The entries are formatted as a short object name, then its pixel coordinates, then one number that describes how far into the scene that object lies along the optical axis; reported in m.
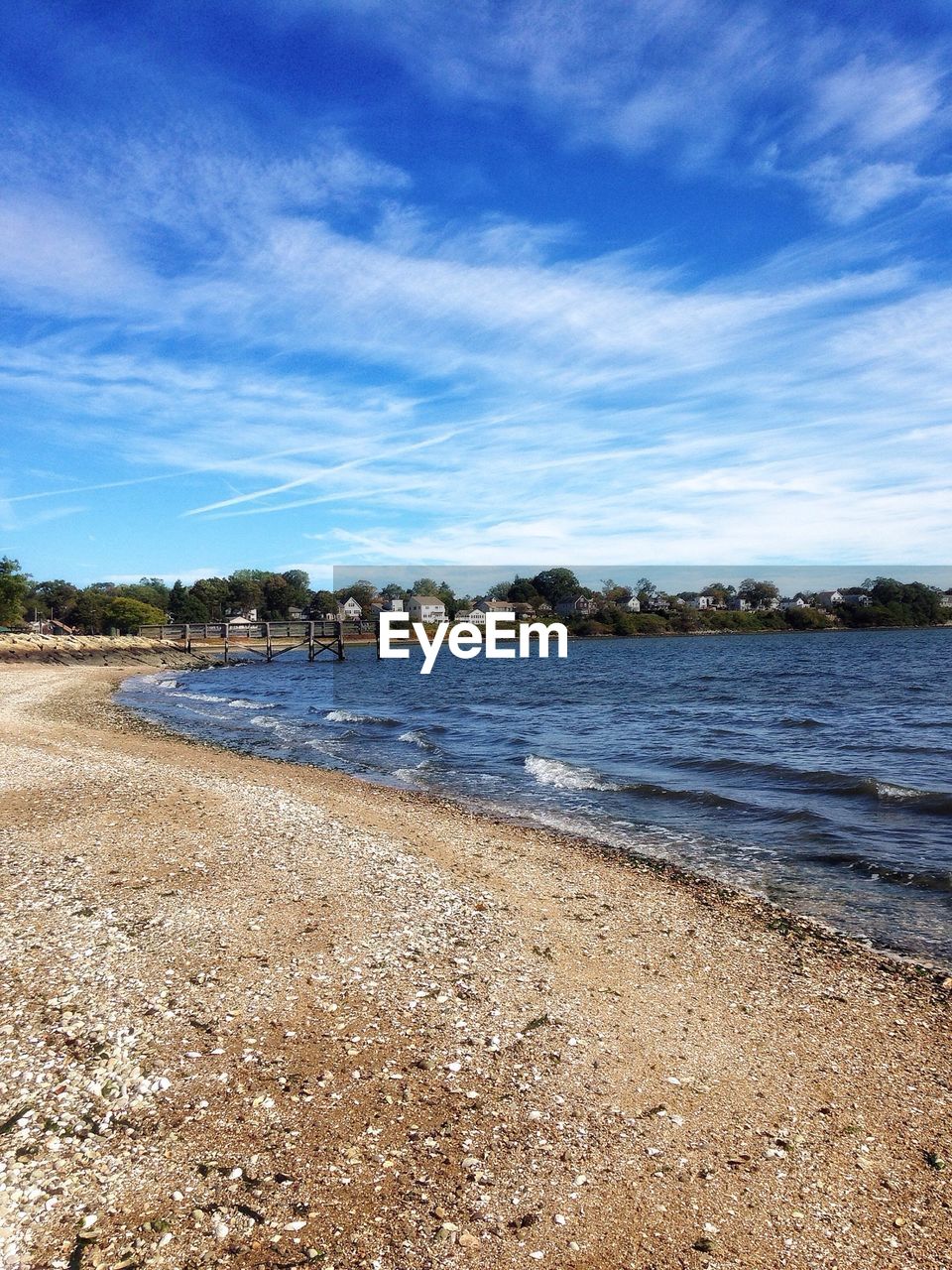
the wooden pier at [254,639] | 82.62
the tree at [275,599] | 168.00
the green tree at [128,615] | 127.75
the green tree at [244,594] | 168.12
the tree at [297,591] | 168.25
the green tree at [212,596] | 157.62
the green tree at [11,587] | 82.88
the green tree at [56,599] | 144.14
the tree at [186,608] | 151.75
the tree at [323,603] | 159.38
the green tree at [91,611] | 135.12
